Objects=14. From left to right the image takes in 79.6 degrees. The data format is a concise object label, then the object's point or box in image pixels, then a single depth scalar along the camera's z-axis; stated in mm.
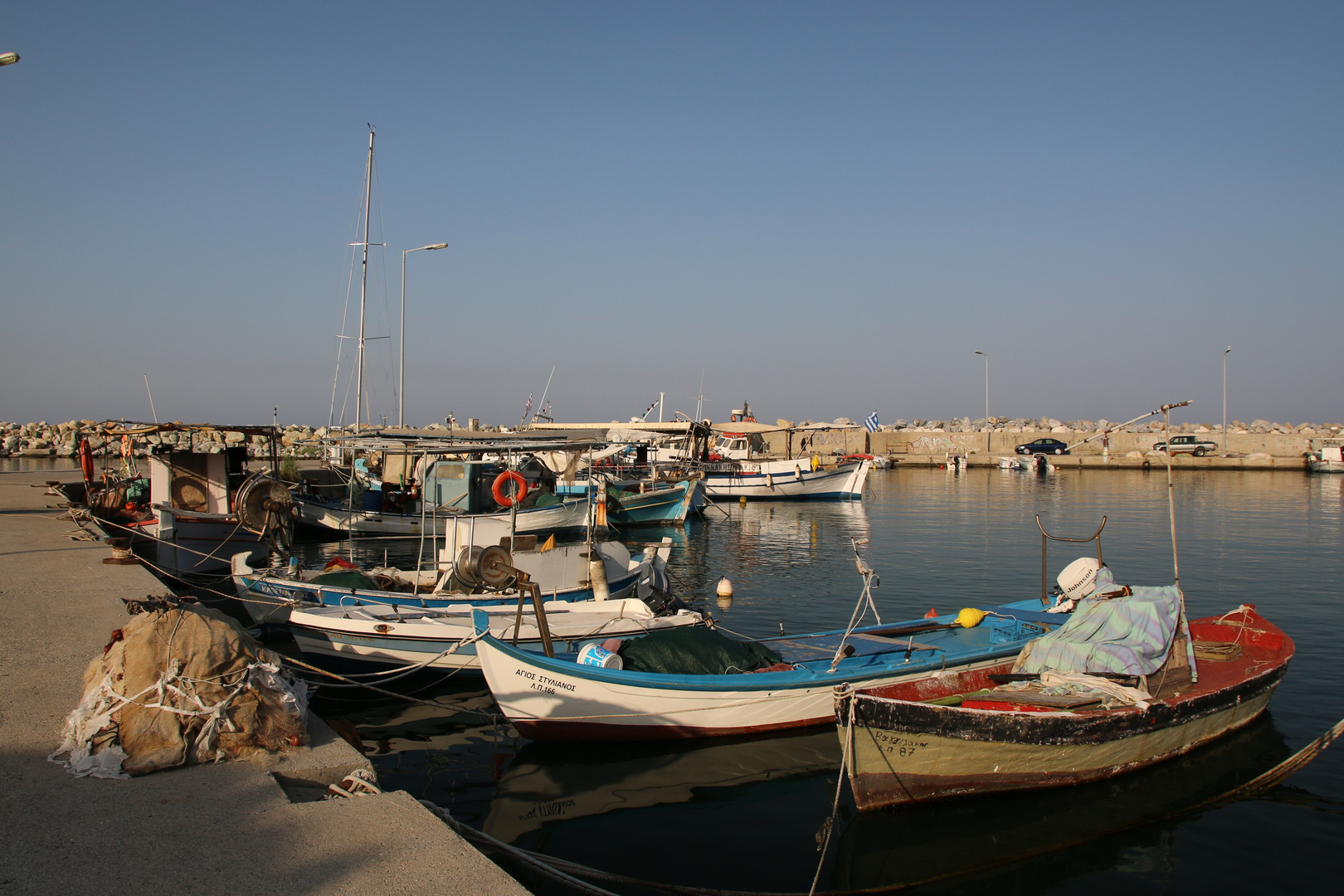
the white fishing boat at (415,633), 10430
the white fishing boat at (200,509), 14711
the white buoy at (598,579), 12281
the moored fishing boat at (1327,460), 62312
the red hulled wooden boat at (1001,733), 7152
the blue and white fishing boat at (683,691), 8531
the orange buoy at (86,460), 24656
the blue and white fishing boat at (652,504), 32375
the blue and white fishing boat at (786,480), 43594
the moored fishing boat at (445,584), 12047
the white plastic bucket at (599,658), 8797
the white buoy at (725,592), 17484
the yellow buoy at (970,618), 11211
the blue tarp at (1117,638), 8531
